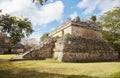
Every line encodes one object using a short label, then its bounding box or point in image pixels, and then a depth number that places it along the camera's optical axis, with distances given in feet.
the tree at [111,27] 50.36
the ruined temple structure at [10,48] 69.88
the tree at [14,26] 19.36
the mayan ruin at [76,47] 29.41
